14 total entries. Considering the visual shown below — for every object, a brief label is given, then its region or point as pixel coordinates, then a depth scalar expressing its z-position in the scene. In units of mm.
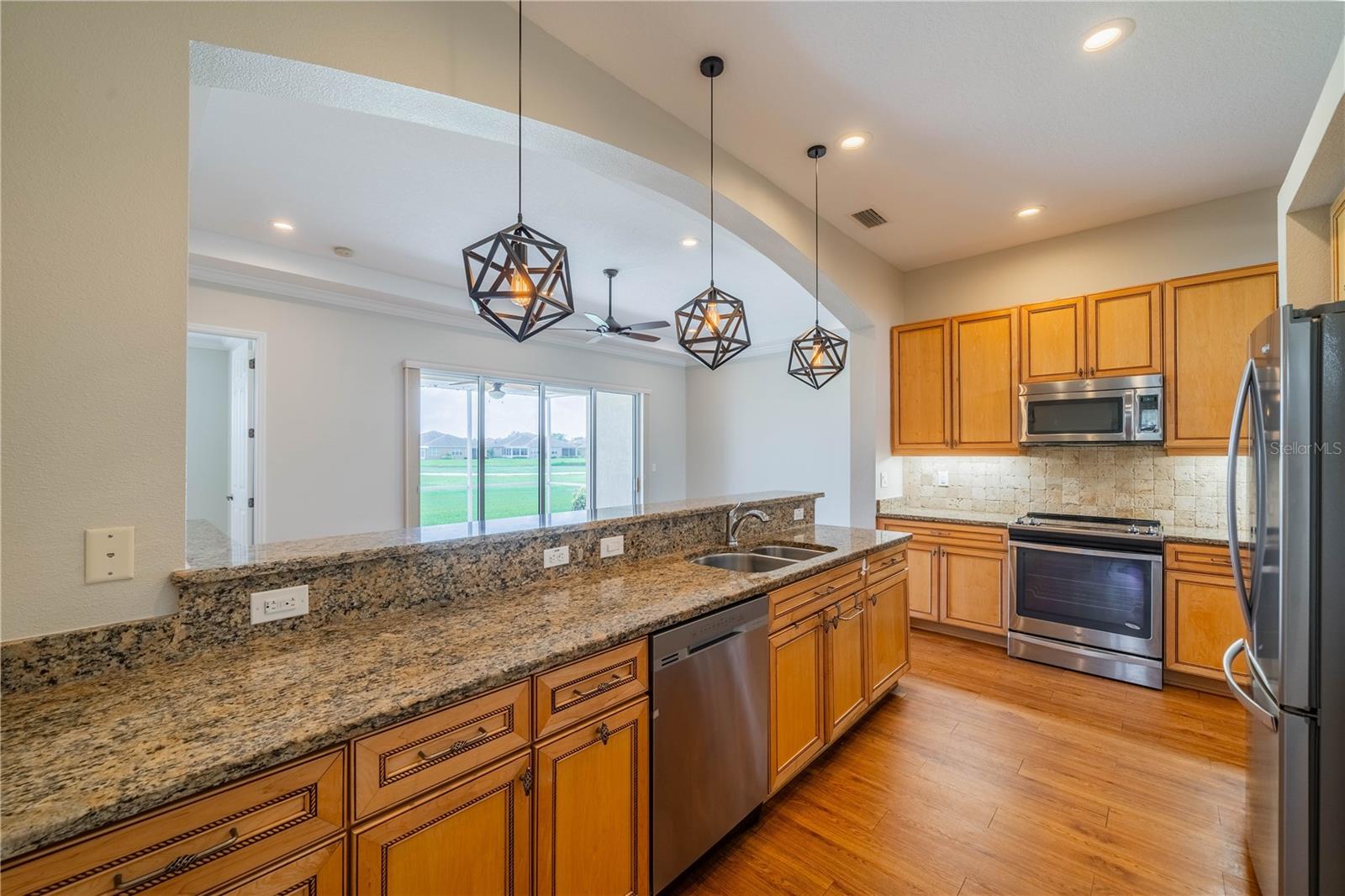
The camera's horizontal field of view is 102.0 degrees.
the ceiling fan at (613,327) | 4641
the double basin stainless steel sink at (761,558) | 2645
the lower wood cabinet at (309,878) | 944
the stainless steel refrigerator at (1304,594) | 1370
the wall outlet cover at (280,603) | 1417
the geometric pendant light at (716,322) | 2432
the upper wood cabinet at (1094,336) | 3445
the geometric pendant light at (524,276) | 1787
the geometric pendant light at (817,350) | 3271
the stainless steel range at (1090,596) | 3188
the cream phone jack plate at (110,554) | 1215
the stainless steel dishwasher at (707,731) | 1648
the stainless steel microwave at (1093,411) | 3383
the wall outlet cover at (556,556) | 2067
